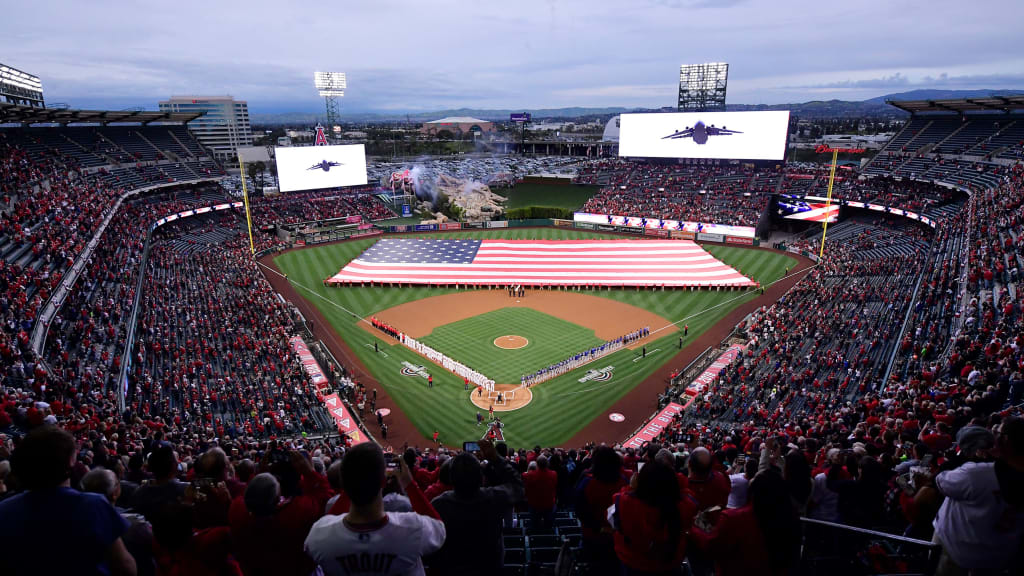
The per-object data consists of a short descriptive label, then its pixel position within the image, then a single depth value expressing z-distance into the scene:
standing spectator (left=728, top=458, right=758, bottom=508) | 6.00
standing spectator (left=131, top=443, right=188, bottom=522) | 5.46
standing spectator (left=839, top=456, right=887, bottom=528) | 6.30
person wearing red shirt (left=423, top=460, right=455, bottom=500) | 5.87
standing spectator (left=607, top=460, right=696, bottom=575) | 4.36
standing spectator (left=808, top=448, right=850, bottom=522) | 6.31
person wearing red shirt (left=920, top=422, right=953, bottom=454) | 7.91
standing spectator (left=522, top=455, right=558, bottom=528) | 7.50
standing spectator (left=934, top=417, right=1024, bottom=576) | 4.21
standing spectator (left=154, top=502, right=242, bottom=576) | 3.88
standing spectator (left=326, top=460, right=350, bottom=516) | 4.21
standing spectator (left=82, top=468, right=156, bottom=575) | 4.35
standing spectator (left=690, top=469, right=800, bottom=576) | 4.39
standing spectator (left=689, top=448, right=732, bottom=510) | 5.89
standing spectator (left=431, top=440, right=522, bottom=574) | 4.46
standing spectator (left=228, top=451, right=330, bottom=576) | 4.33
